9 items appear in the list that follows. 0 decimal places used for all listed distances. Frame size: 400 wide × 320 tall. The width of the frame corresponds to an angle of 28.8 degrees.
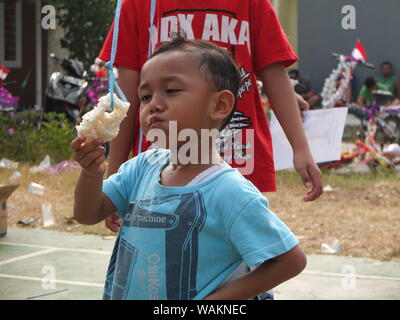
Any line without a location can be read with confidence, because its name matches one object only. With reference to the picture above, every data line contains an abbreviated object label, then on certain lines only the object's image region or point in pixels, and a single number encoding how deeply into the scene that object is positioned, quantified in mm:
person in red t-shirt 2416
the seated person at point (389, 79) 12305
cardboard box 5082
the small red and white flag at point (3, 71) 6939
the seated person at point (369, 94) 9965
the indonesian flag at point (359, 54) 9007
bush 8141
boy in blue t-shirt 1595
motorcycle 9117
